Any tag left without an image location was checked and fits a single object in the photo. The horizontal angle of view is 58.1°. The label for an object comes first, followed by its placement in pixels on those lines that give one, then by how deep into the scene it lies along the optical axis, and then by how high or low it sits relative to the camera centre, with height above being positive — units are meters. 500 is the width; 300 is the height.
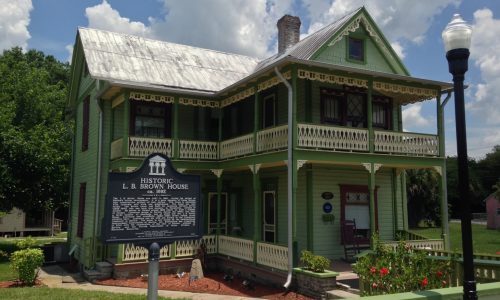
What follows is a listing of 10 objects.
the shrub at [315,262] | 11.59 -1.46
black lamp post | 5.46 +1.19
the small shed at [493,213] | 50.38 -0.77
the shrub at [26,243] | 14.05 -1.21
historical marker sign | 6.41 -0.01
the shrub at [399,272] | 7.70 -1.17
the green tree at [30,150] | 20.16 +2.50
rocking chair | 15.63 -1.17
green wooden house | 14.04 +2.23
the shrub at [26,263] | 13.21 -1.72
